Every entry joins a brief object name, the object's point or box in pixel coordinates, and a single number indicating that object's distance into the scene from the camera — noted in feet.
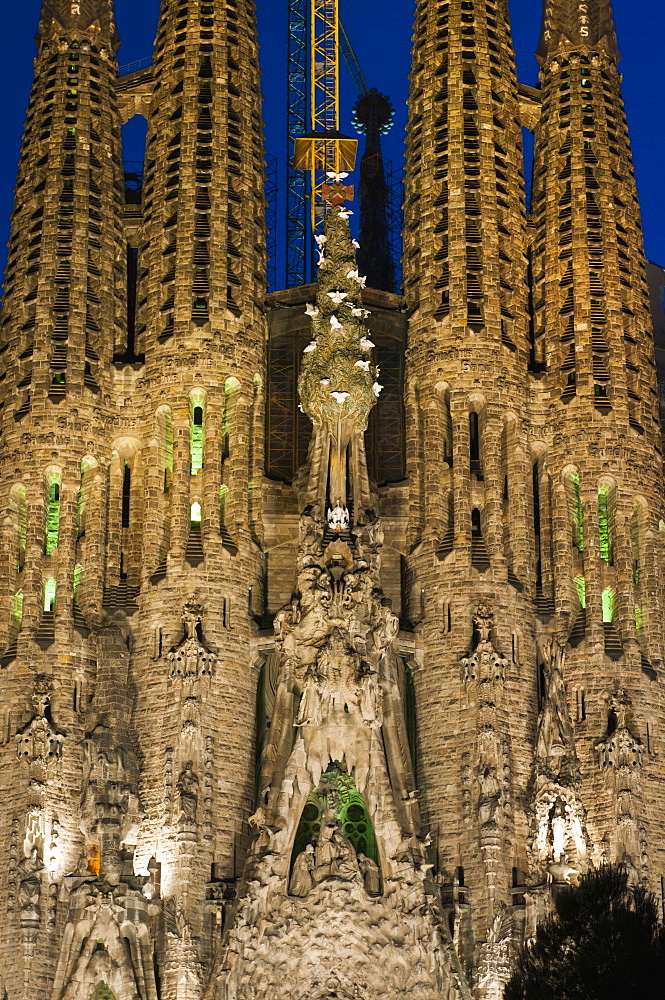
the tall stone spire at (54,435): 209.15
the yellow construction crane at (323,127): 251.60
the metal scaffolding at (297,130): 276.00
